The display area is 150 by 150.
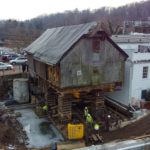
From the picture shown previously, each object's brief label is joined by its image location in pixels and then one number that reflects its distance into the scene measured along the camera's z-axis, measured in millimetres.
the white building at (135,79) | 16672
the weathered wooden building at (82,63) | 13164
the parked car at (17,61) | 36125
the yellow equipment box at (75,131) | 12573
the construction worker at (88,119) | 13609
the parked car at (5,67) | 29828
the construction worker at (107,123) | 14477
